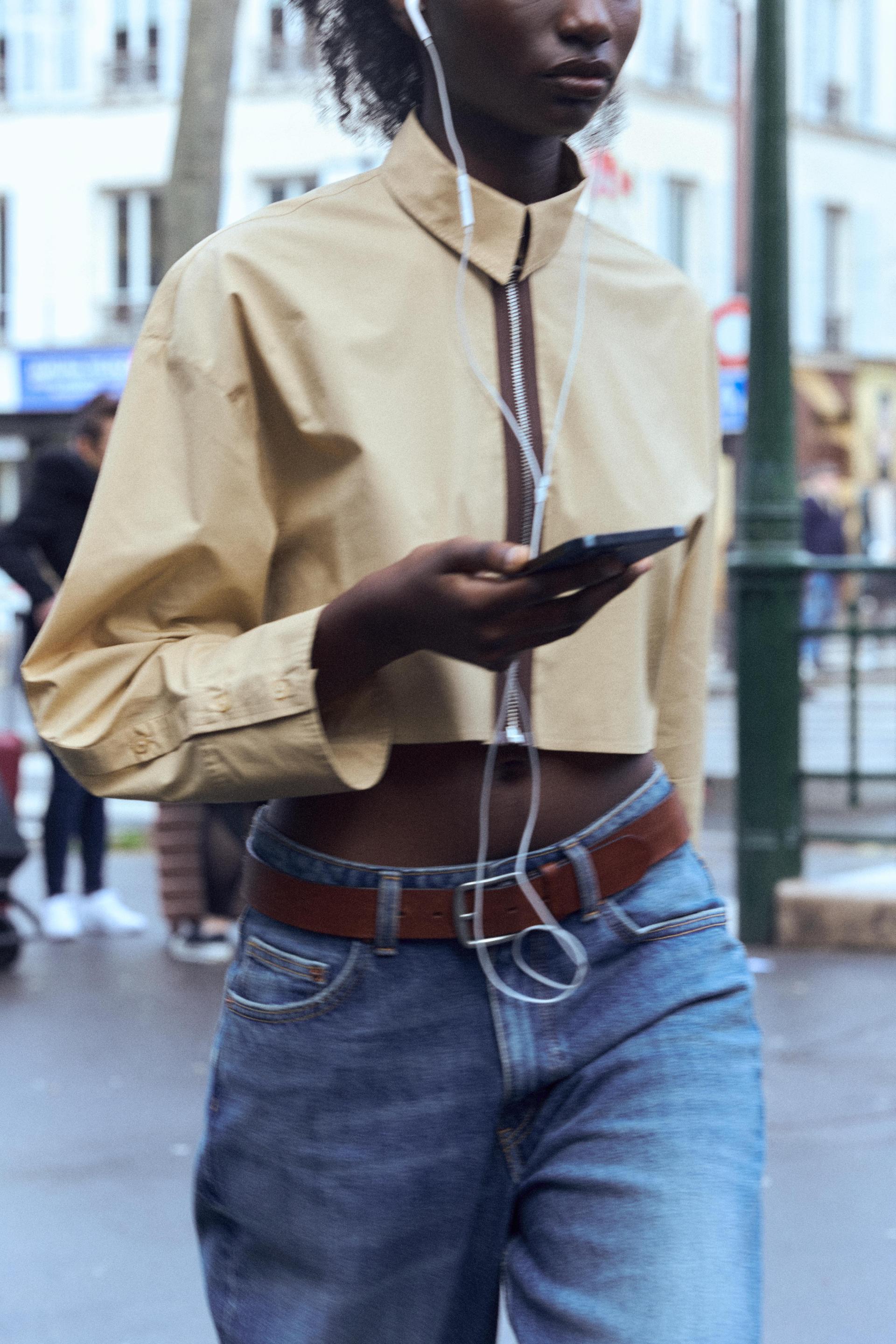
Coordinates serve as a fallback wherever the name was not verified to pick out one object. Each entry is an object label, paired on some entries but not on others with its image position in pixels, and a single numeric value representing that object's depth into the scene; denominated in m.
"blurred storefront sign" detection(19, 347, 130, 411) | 27.14
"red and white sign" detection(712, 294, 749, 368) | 12.93
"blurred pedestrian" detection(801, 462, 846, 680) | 18.19
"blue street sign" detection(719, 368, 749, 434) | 12.67
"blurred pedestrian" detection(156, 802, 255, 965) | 6.55
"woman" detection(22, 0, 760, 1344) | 1.67
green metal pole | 6.75
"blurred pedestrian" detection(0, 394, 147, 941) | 6.92
